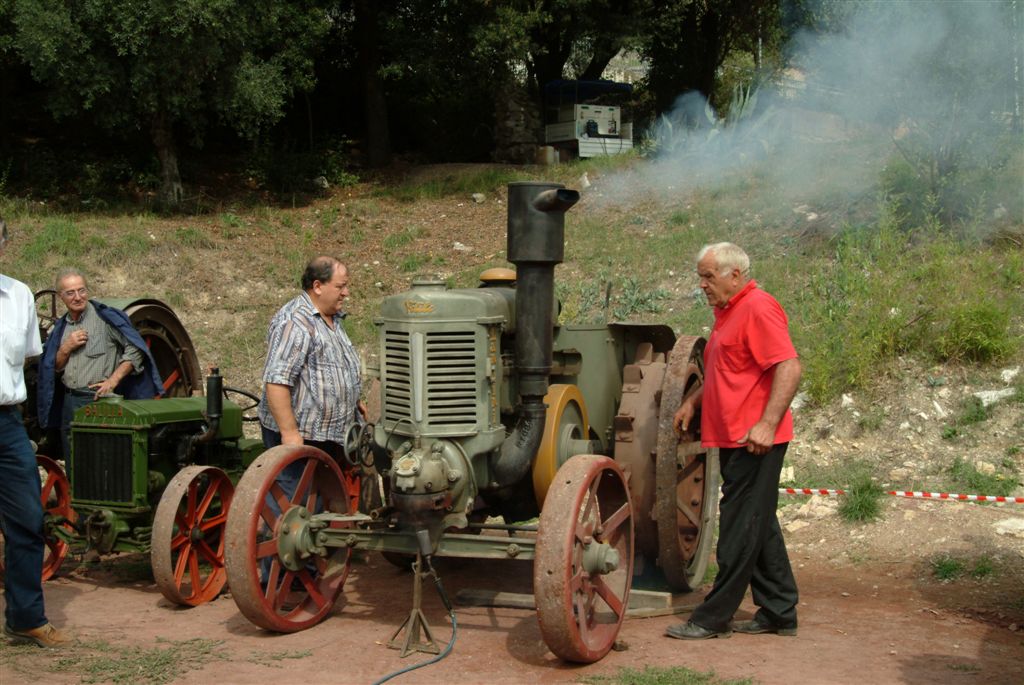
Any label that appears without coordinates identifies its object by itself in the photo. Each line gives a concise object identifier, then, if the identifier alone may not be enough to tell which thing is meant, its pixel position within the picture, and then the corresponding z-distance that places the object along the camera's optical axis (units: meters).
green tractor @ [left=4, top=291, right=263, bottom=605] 6.02
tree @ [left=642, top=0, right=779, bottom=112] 21.25
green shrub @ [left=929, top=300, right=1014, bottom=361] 8.84
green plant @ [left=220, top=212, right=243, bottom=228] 15.73
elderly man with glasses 6.75
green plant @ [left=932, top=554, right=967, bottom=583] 6.30
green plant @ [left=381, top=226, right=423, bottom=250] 15.54
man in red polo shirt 4.96
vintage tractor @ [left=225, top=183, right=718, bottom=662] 4.81
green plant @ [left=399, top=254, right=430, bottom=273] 14.77
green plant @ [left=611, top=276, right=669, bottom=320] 11.82
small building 20.11
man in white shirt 4.99
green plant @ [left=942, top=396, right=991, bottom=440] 8.26
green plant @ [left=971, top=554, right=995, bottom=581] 6.26
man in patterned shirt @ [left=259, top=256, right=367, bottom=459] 5.54
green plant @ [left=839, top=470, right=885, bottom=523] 7.30
